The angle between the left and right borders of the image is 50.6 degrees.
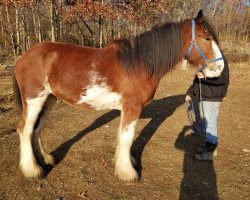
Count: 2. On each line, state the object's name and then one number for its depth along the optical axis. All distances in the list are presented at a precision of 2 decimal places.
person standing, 3.93
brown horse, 3.47
